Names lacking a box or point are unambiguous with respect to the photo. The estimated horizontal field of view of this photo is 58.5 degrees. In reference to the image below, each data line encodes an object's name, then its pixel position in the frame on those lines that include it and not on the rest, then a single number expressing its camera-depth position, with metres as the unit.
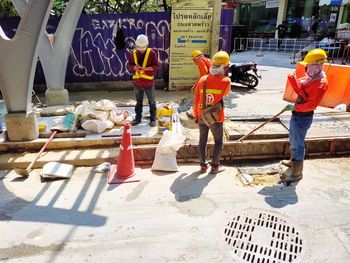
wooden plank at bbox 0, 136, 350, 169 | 5.18
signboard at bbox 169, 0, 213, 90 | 8.80
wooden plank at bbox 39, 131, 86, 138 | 5.68
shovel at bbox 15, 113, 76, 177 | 4.83
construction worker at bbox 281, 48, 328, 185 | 4.14
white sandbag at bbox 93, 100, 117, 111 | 6.07
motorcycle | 9.99
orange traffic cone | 4.68
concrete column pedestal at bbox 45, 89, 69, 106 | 7.68
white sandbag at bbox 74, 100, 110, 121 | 5.95
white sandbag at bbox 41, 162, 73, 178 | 4.71
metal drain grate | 3.22
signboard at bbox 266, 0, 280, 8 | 22.54
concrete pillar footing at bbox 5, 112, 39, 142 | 5.38
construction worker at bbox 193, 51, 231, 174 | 4.32
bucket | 5.63
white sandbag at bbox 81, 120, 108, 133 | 5.77
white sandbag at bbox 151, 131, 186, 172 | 4.93
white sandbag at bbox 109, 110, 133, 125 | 6.13
